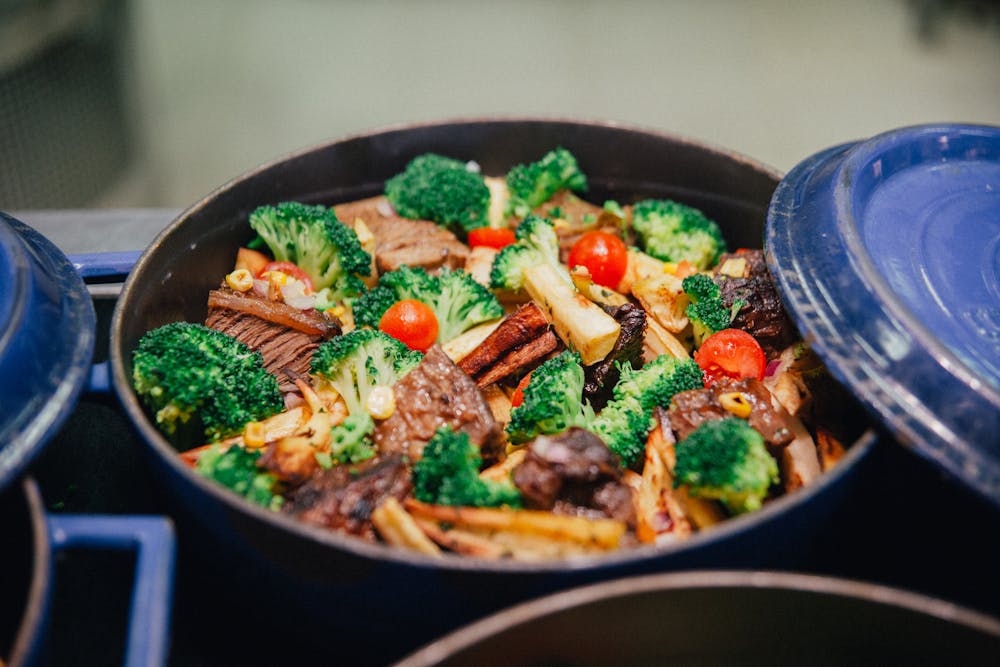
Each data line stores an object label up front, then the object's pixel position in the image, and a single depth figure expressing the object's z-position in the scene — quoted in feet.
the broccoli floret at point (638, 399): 1.98
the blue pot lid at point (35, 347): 1.79
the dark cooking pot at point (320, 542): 1.74
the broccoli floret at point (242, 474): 1.88
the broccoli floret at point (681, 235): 2.27
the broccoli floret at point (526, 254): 2.17
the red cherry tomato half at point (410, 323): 2.12
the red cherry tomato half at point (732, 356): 2.06
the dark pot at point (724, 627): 1.71
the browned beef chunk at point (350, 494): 1.87
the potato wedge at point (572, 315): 2.04
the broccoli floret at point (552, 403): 1.98
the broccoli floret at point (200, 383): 1.96
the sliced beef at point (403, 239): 2.24
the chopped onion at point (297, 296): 2.14
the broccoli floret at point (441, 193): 2.29
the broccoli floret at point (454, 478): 1.87
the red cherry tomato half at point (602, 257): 2.22
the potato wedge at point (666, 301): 2.15
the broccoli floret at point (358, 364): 2.04
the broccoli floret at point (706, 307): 2.09
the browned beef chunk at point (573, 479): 1.87
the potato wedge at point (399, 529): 1.82
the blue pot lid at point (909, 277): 1.79
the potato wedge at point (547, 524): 1.82
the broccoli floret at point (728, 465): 1.86
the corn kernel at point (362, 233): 2.26
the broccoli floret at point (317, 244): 2.18
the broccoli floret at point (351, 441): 1.95
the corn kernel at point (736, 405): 1.97
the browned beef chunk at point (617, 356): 2.06
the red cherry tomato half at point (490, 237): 2.32
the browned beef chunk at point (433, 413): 1.96
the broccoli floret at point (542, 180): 2.33
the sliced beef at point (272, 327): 2.09
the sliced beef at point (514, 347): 2.07
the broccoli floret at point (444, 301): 2.16
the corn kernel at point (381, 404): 1.98
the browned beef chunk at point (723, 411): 1.95
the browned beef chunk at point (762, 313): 2.09
